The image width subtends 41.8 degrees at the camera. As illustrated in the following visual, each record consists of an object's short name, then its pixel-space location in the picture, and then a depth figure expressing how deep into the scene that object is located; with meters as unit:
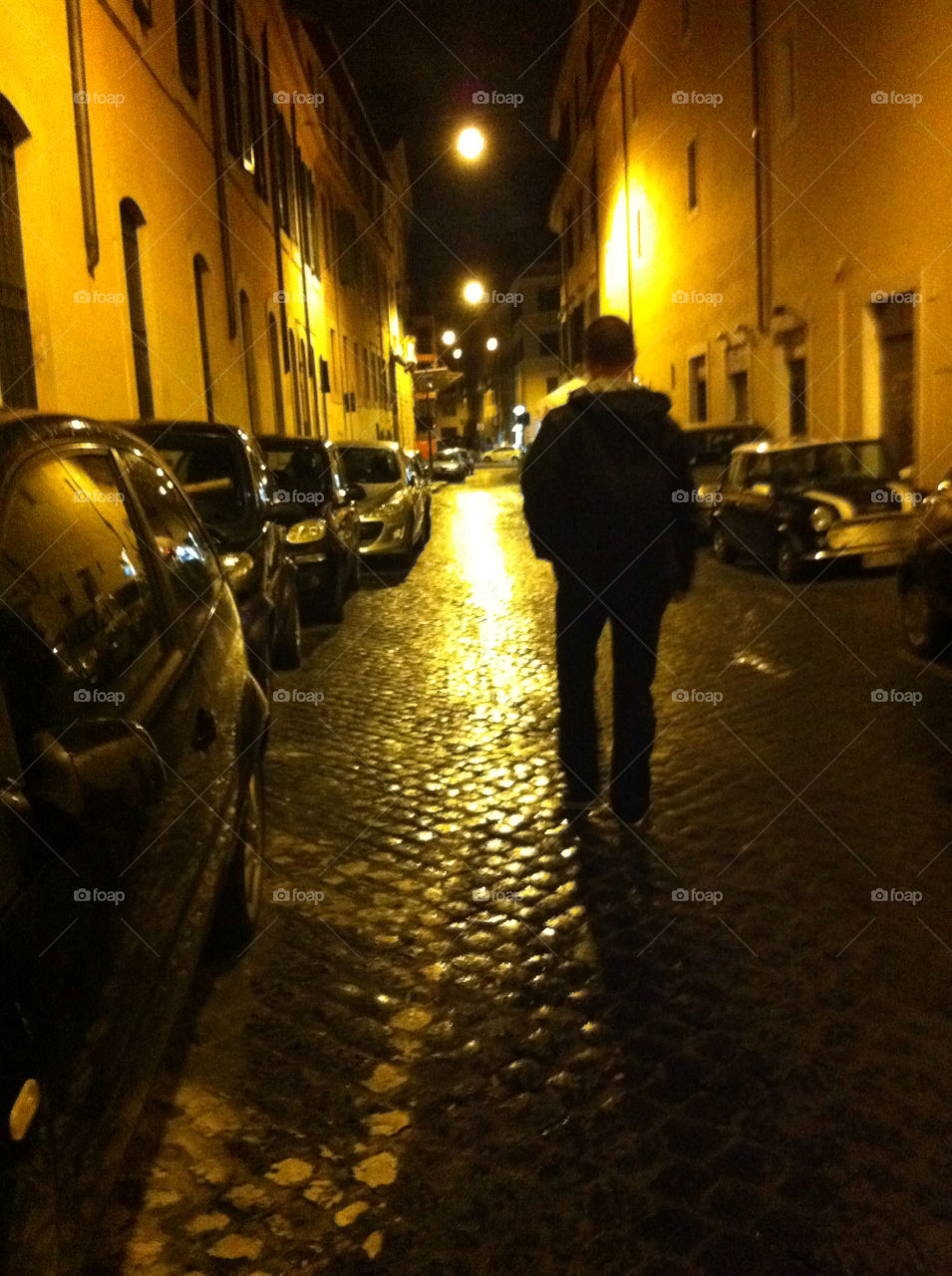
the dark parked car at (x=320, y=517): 10.72
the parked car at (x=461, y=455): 53.25
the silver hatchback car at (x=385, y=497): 15.20
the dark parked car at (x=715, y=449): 16.72
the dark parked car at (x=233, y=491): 7.20
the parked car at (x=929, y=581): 7.94
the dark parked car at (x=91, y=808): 1.77
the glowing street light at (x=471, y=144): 13.64
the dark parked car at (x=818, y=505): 12.64
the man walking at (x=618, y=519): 4.77
